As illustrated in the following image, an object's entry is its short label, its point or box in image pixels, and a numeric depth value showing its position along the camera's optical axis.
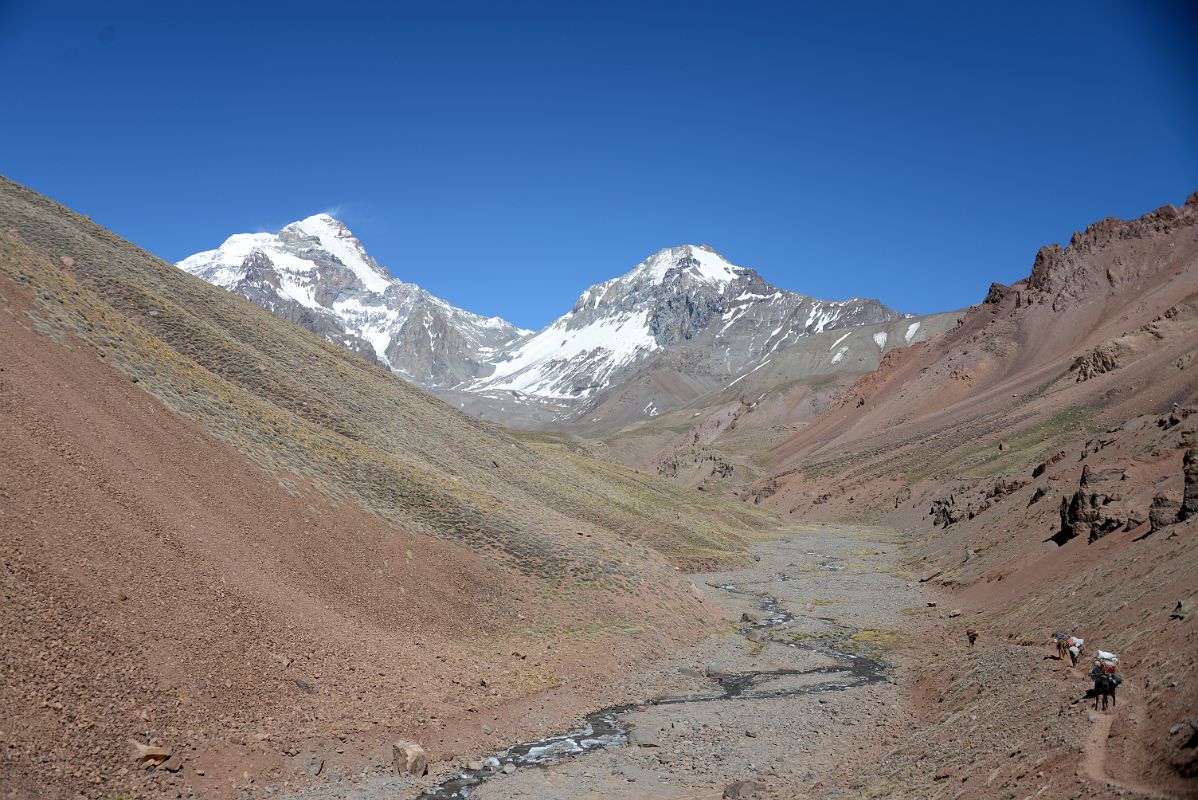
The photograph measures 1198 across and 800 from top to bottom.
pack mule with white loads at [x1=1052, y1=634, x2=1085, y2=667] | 19.77
